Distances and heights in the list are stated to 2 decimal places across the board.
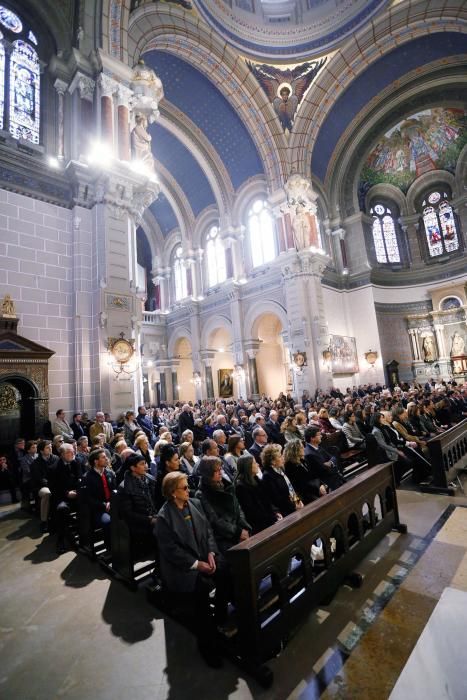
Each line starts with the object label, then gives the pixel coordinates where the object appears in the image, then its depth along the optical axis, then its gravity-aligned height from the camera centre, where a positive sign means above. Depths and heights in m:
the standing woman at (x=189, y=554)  2.13 -1.06
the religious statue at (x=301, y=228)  15.26 +7.07
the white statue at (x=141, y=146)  9.79 +7.20
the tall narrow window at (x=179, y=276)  20.63 +7.45
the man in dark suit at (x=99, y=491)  3.57 -0.91
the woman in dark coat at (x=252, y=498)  3.01 -0.91
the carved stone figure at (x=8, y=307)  7.27 +2.22
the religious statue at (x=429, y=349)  18.37 +1.60
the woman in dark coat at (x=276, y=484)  3.23 -0.87
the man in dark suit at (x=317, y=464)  4.14 -0.91
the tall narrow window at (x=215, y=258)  19.20 +7.73
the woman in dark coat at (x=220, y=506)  2.73 -0.89
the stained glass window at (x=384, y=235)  20.11 +8.56
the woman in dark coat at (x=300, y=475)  3.76 -0.94
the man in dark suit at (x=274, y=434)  6.90 -0.83
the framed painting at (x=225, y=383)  19.25 +0.68
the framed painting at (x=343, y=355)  16.12 +1.51
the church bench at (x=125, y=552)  2.96 -1.30
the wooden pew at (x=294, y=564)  2.04 -1.27
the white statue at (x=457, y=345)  17.73 +1.61
